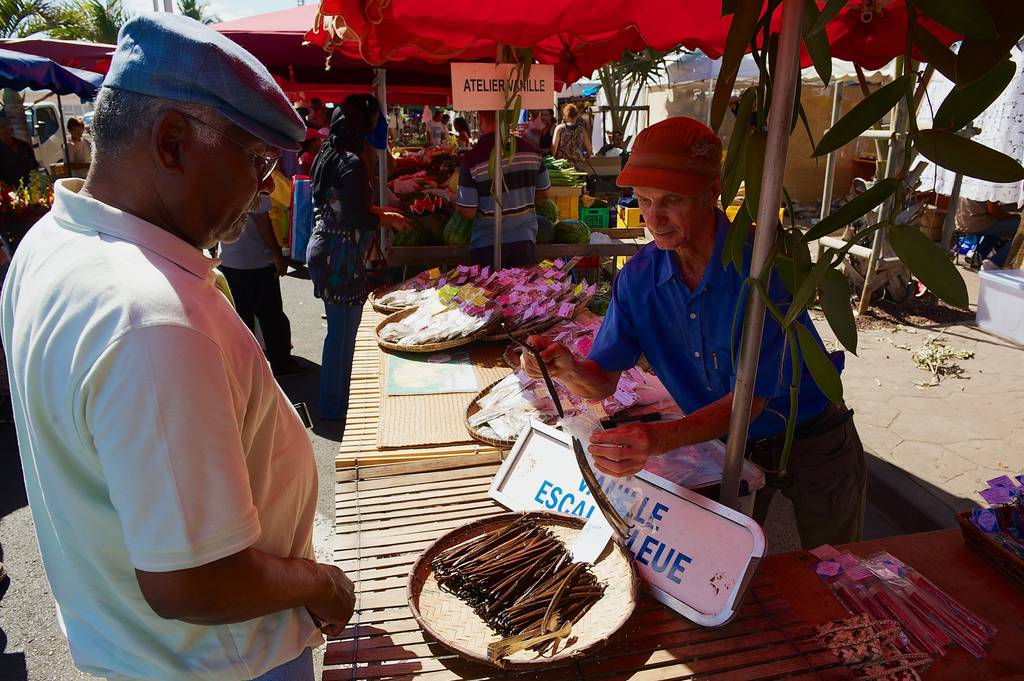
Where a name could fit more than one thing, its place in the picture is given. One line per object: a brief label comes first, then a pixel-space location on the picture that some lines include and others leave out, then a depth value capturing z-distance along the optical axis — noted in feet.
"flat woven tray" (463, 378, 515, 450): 6.66
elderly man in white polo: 2.65
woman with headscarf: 12.53
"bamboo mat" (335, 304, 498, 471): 6.49
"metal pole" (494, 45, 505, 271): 10.84
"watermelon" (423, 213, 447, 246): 14.37
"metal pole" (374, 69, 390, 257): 15.85
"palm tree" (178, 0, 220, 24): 92.68
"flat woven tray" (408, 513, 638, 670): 3.92
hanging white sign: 11.04
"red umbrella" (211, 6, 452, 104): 17.04
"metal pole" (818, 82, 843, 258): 19.74
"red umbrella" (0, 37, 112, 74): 36.22
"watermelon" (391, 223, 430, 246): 14.01
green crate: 20.56
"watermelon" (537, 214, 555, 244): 15.01
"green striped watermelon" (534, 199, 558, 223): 15.55
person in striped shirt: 13.19
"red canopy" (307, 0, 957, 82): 7.89
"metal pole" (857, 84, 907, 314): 17.95
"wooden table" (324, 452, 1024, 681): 4.00
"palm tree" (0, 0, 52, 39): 62.69
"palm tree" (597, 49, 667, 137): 47.34
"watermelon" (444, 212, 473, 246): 13.84
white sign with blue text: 4.32
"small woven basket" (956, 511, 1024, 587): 4.61
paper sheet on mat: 8.41
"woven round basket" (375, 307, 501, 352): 9.37
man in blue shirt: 5.31
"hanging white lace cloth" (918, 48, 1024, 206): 20.42
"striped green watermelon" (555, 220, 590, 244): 15.37
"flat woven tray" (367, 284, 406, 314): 11.51
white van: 49.21
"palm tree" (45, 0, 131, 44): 74.64
